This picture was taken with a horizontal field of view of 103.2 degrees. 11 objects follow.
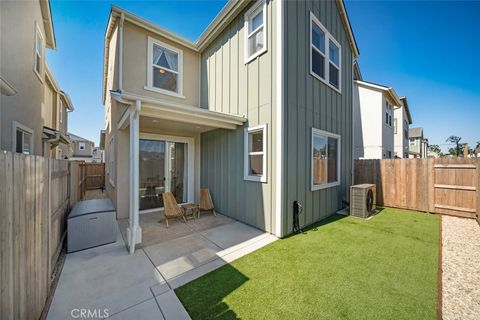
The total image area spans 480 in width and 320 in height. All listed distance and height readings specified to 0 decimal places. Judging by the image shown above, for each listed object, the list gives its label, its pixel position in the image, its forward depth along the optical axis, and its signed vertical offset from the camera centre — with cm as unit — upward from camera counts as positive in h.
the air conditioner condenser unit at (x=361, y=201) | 596 -131
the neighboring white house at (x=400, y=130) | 1597 +254
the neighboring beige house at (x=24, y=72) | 484 +264
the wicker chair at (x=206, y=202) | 632 -141
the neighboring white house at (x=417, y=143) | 2707 +262
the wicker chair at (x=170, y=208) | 525 -135
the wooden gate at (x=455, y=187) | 588 -86
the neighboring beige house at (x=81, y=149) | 2728 +162
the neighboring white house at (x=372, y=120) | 1148 +257
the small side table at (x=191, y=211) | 592 -164
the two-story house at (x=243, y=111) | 470 +126
